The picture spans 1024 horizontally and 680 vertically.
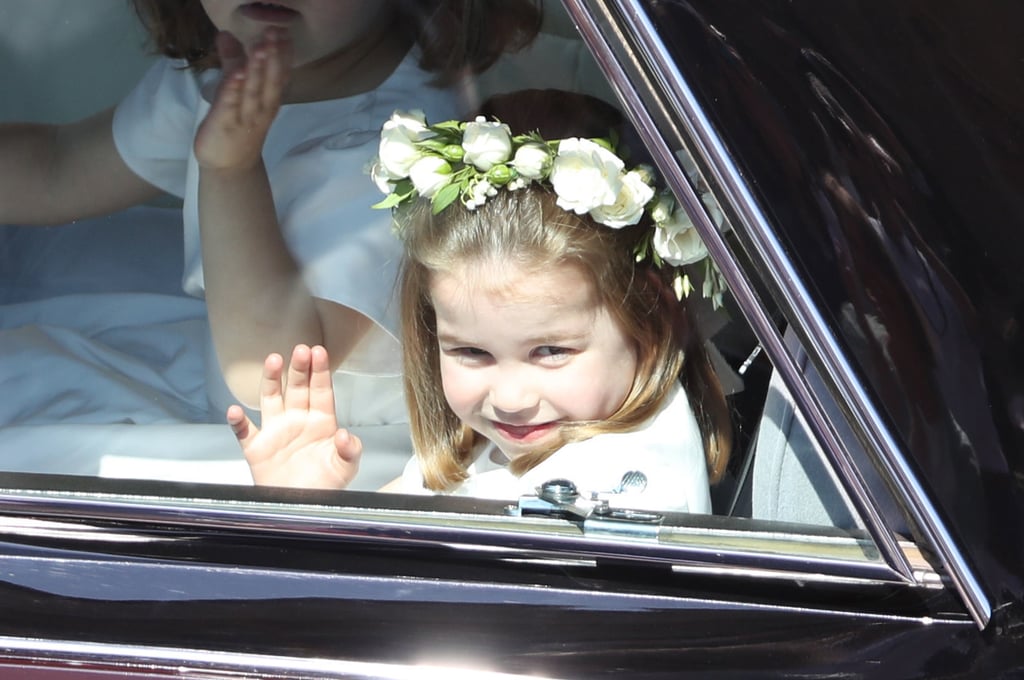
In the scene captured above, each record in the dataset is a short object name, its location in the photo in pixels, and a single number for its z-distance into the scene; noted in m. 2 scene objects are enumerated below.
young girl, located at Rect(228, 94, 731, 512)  4.23
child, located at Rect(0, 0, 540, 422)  4.24
